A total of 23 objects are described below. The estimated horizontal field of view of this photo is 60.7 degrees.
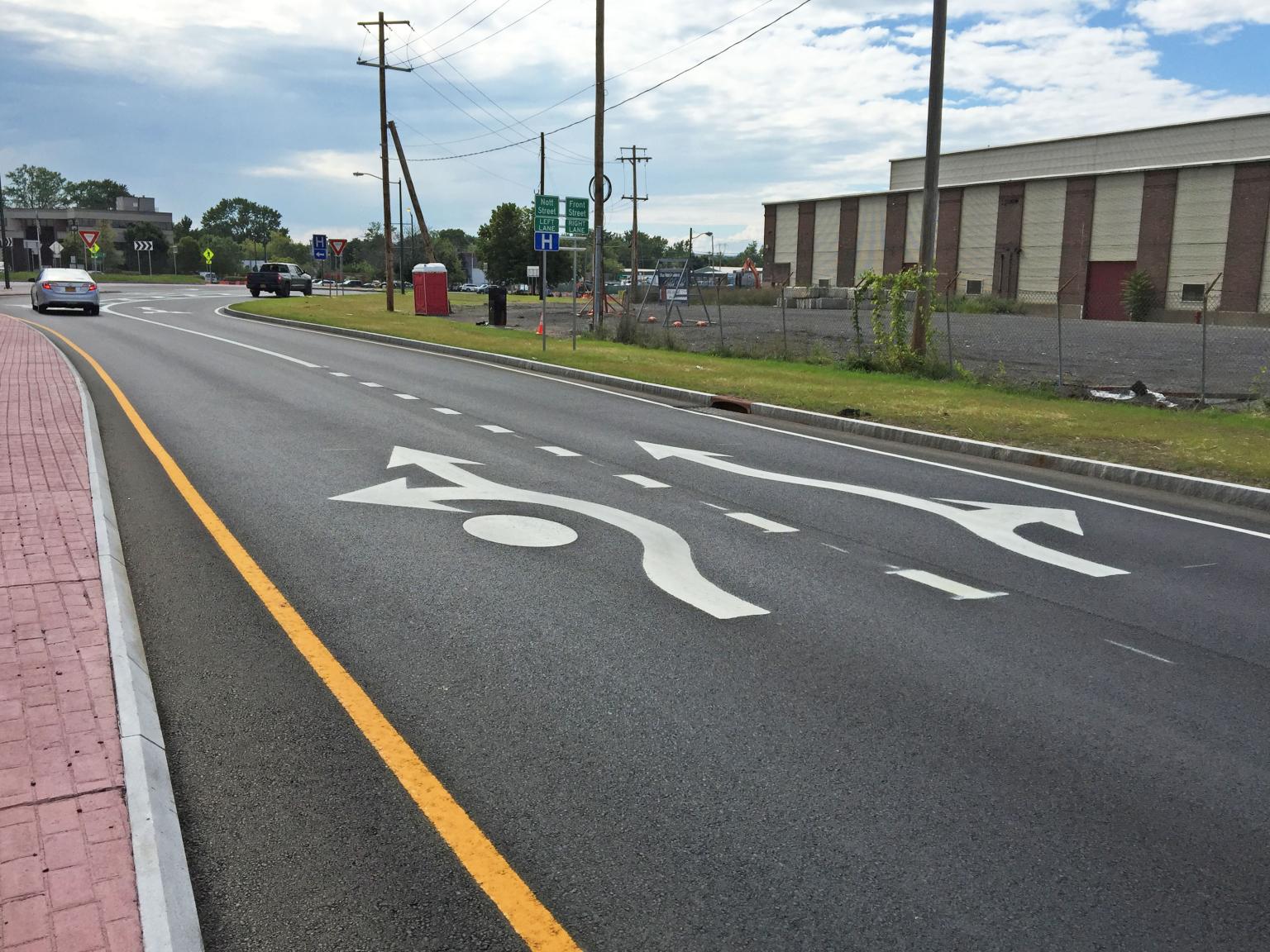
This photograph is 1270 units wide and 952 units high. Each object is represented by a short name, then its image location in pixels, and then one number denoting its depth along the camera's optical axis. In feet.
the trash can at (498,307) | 115.85
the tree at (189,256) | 402.93
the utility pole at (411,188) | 180.55
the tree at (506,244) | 317.42
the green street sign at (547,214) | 79.82
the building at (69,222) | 394.93
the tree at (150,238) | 402.93
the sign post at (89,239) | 158.88
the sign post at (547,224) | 79.30
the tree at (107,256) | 397.37
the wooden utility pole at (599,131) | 104.73
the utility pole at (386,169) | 132.36
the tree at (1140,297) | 173.27
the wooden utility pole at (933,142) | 63.87
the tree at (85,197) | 645.51
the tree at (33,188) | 614.34
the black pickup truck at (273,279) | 176.35
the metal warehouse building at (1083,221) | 167.94
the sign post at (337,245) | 140.56
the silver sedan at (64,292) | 114.73
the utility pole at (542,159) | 203.92
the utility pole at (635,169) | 248.11
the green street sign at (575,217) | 81.82
